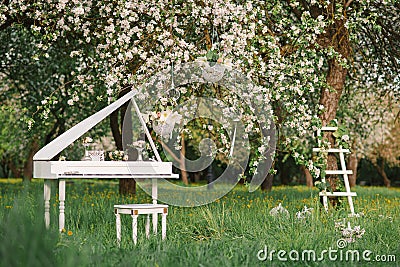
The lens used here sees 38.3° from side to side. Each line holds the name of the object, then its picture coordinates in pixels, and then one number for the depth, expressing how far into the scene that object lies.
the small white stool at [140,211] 6.16
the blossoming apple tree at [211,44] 6.96
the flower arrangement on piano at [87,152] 6.64
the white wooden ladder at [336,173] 8.45
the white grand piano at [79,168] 6.15
